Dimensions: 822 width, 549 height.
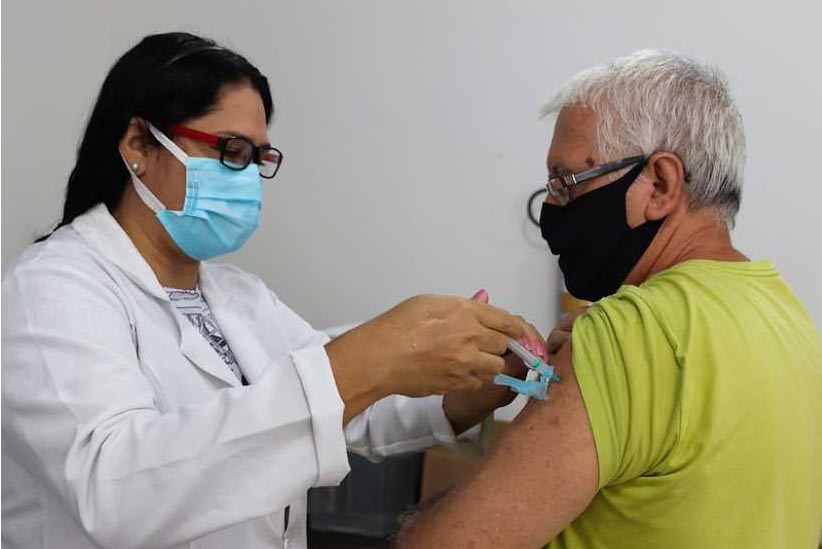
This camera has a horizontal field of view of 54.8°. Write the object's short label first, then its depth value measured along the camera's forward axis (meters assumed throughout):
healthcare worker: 0.91
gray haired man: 1.00
